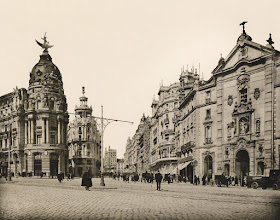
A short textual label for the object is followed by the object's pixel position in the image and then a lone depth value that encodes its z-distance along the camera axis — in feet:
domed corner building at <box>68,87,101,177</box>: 398.23
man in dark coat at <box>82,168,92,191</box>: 94.71
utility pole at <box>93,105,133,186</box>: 118.11
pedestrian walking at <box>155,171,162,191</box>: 96.51
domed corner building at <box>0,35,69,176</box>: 264.93
